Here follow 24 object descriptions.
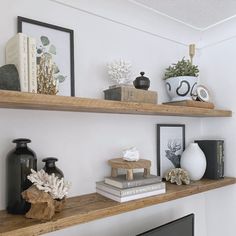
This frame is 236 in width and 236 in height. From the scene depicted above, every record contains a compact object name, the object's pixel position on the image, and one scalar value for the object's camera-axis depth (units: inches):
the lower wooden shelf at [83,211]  28.8
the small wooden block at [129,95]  40.8
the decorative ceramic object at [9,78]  30.1
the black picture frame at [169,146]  55.1
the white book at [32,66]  31.6
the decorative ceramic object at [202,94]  56.2
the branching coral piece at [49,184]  31.4
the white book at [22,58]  31.1
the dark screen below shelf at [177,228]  43.3
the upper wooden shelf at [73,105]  29.0
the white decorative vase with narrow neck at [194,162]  54.0
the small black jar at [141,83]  44.3
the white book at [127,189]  39.2
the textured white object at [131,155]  43.2
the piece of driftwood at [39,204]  30.4
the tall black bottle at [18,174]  33.0
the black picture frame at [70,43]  39.9
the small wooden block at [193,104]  51.8
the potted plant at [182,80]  53.3
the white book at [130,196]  39.0
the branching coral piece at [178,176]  51.1
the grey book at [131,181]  40.2
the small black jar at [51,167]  35.7
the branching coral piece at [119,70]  43.7
